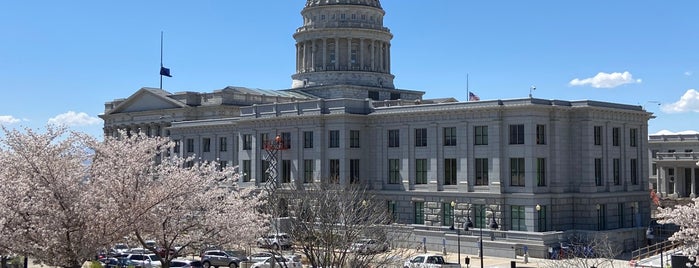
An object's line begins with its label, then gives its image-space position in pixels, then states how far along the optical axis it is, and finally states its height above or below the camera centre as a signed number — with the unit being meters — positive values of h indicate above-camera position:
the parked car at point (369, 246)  41.85 -3.89
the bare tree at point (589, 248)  56.18 -5.53
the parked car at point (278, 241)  46.81 -4.86
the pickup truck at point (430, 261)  54.34 -5.87
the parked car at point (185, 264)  56.13 -6.14
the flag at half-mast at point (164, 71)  118.76 +13.02
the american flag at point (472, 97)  82.31 +6.66
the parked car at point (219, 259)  60.33 -6.27
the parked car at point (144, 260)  57.61 -6.22
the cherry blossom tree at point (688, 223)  40.38 -2.57
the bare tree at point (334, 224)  42.75 -3.10
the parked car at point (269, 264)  53.78 -6.09
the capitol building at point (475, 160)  68.19 +0.70
